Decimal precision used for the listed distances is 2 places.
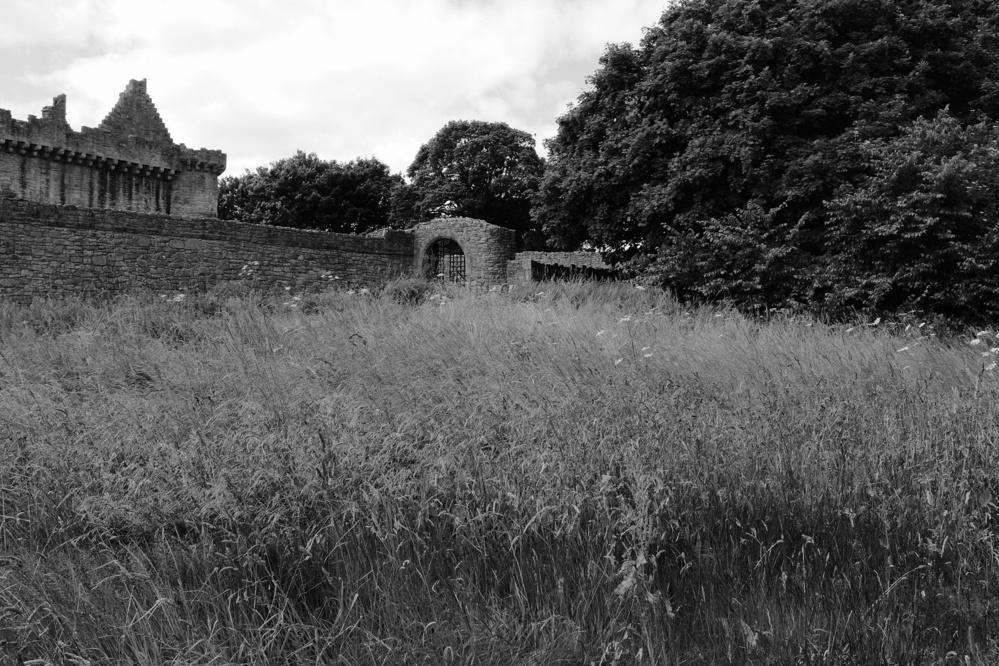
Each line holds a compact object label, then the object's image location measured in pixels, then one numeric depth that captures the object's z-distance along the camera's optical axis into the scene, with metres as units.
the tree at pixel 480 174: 33.50
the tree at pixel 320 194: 35.16
